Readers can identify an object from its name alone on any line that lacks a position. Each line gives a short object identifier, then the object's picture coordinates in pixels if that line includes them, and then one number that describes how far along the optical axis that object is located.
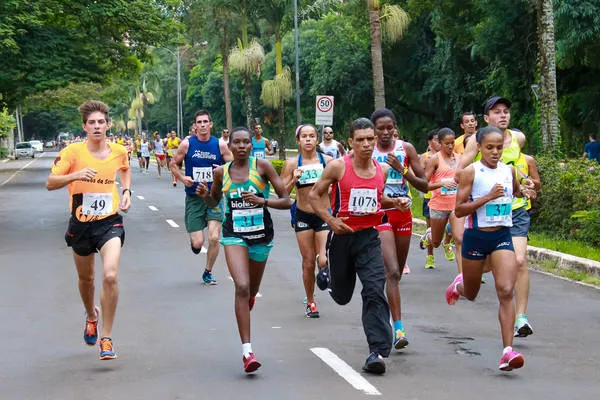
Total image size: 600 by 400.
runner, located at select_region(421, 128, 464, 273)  12.51
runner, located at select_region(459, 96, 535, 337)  8.87
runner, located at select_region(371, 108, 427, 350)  8.37
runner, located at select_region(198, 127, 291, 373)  7.88
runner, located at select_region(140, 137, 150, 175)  51.25
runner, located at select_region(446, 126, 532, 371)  7.71
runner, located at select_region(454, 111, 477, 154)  12.66
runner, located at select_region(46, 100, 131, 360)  8.18
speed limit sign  29.56
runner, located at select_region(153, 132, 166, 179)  44.94
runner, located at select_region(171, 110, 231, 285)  12.36
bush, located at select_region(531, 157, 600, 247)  14.48
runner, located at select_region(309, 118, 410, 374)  7.73
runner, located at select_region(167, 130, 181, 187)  39.00
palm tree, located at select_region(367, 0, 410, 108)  26.61
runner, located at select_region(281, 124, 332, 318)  10.24
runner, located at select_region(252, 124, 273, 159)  24.06
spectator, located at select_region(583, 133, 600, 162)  25.23
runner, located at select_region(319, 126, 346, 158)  13.98
